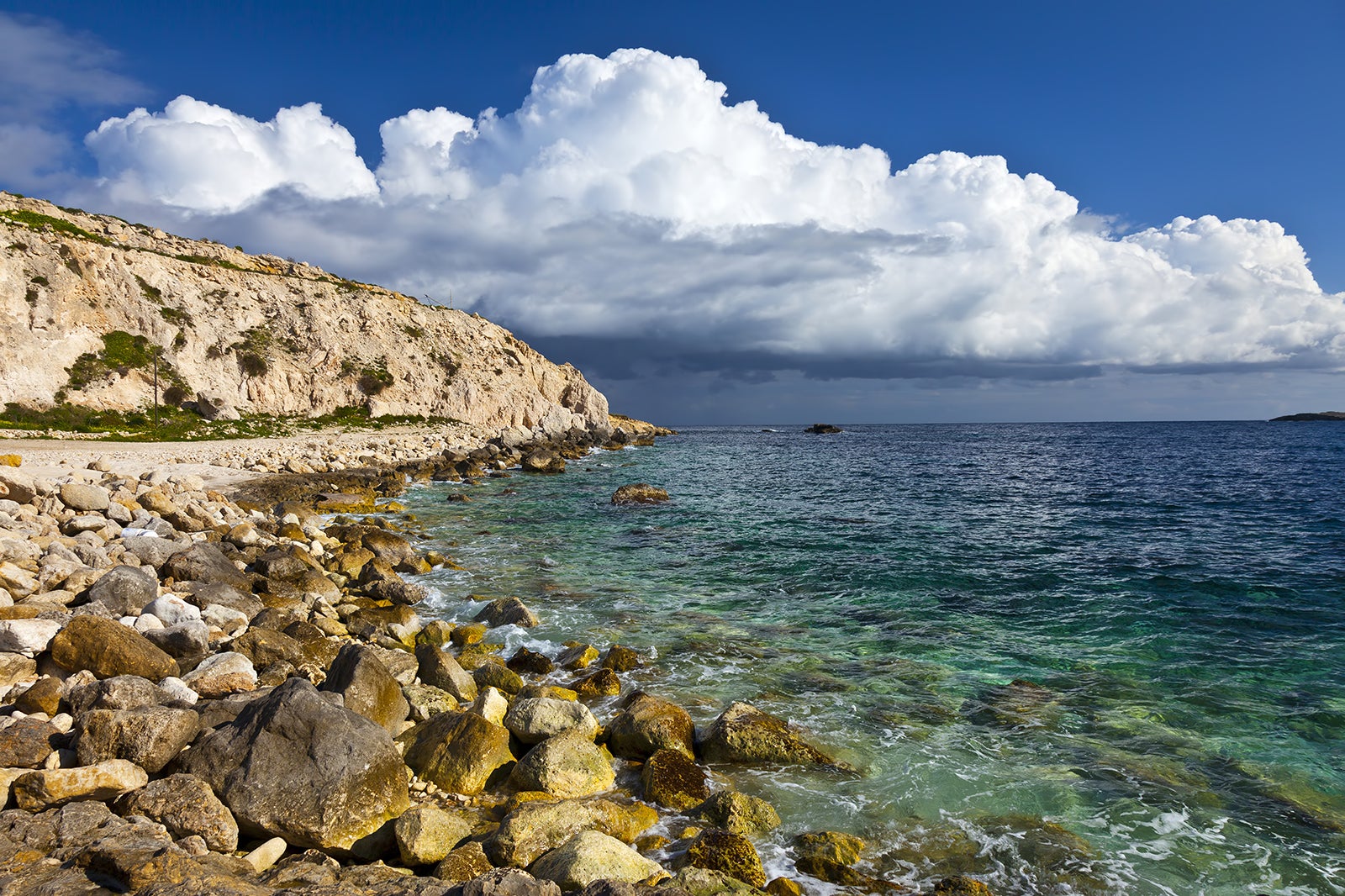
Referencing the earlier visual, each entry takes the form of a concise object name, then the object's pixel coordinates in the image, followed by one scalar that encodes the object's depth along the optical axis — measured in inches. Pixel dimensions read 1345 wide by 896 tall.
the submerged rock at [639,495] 1519.4
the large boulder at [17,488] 686.5
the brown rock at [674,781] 322.7
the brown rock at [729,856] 262.7
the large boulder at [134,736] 270.7
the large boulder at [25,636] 348.5
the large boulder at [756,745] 369.1
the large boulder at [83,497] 681.6
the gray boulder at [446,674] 434.0
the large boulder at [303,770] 261.3
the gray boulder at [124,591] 439.2
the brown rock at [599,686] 457.7
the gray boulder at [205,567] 565.9
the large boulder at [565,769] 319.9
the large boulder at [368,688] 358.0
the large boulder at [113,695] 299.0
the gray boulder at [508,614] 604.1
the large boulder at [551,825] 256.7
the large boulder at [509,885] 205.5
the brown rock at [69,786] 246.8
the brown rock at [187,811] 244.7
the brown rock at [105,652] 354.0
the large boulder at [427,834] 256.4
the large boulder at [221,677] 359.6
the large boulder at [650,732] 364.2
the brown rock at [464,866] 239.3
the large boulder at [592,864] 233.9
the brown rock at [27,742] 264.5
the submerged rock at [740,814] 300.0
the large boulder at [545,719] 361.4
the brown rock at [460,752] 324.2
